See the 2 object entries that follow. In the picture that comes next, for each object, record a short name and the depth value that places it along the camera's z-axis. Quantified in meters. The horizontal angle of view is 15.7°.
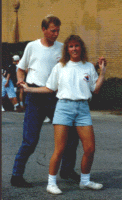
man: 4.69
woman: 4.40
